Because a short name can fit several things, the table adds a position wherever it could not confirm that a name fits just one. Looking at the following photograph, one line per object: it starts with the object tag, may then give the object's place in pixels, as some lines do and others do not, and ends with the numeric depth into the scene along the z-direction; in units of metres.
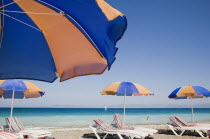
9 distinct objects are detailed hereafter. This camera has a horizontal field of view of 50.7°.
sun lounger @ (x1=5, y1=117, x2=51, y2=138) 7.52
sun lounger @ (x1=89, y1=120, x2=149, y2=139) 7.47
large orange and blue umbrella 2.27
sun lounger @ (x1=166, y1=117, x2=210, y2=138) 9.81
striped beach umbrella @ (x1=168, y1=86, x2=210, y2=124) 10.74
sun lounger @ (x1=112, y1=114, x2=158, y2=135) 8.80
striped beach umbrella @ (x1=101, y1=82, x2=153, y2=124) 9.45
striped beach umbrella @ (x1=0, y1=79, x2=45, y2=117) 6.77
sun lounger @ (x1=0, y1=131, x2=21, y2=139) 4.19
